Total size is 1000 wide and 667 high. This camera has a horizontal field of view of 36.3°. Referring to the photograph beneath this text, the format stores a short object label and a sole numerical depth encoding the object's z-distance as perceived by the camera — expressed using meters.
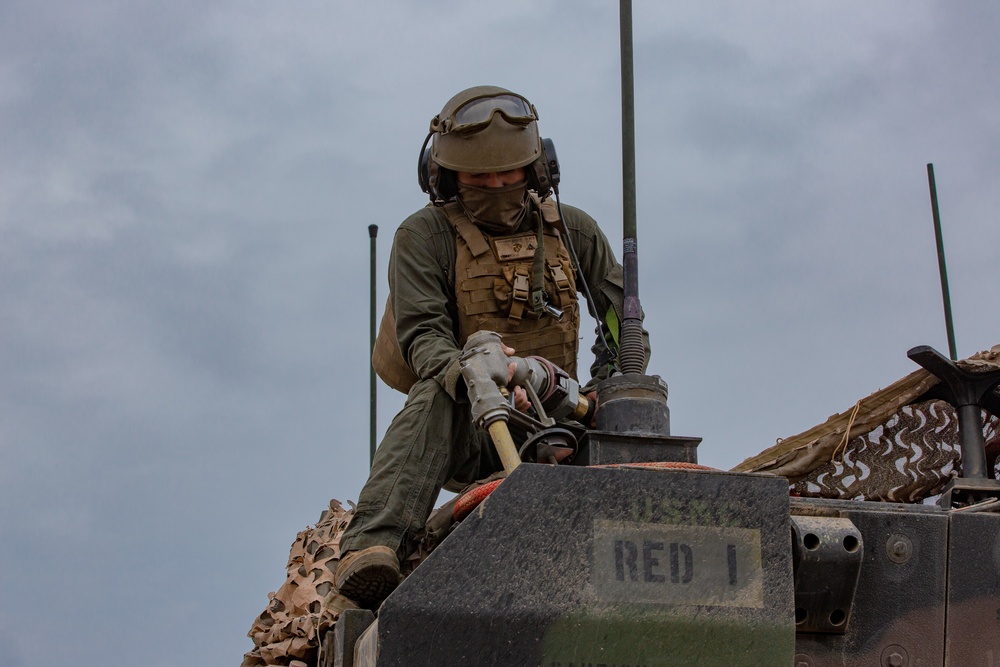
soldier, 5.48
